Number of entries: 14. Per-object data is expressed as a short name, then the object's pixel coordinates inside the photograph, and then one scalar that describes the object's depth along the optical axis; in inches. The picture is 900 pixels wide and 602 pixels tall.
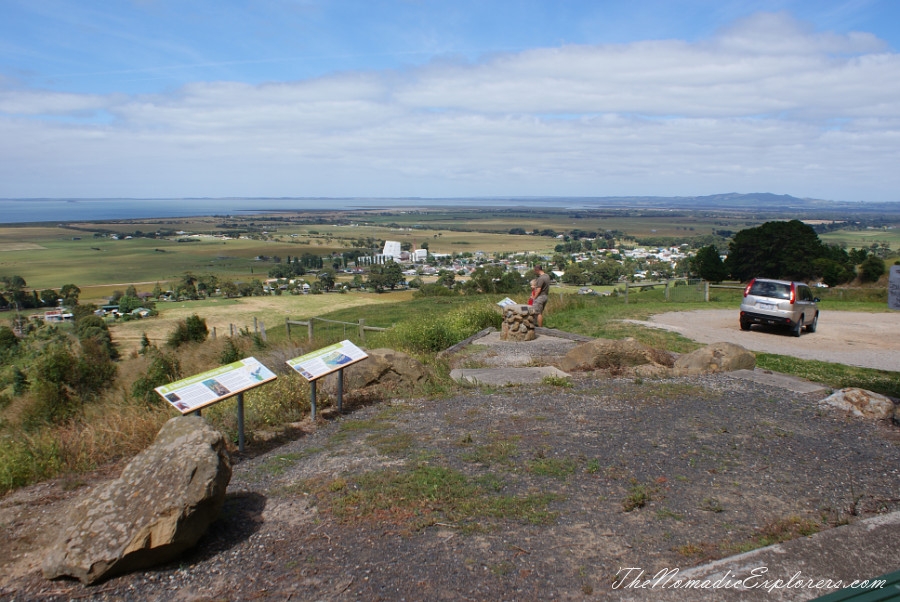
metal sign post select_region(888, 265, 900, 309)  302.8
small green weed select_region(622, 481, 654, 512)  200.0
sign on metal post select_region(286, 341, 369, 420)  299.9
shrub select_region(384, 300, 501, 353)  545.3
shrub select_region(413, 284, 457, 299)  1341.0
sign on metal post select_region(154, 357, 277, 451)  233.0
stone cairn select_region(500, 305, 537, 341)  577.3
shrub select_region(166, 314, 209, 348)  934.4
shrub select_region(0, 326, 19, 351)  1008.1
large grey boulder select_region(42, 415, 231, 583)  163.0
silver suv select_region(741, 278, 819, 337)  621.0
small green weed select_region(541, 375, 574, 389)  377.4
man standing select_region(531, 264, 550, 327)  632.4
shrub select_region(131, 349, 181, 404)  505.5
